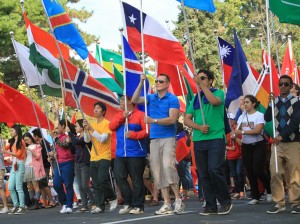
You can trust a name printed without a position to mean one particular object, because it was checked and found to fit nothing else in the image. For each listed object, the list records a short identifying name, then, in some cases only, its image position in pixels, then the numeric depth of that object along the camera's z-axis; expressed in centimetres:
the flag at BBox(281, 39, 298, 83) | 1914
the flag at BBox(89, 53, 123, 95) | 1622
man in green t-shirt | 1084
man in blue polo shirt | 1144
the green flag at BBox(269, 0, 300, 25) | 1086
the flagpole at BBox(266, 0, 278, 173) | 1099
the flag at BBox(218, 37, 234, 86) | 1606
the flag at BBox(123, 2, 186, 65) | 1257
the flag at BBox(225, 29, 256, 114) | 1252
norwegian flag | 1450
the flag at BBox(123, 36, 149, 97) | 1295
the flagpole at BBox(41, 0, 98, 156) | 1375
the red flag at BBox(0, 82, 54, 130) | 1541
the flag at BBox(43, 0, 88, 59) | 1420
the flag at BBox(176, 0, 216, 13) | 1180
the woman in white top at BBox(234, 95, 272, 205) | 1299
